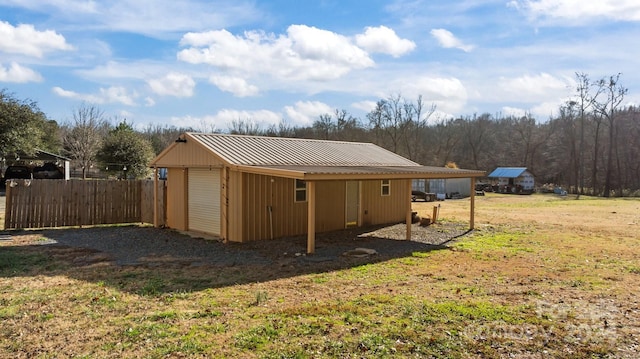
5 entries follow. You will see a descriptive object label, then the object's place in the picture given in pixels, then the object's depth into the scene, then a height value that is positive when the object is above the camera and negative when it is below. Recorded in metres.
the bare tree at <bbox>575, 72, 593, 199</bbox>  46.69 +4.72
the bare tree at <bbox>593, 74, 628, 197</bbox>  43.86 +6.17
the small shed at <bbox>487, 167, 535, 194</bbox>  43.34 -0.06
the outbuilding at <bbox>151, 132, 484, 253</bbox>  12.07 -0.14
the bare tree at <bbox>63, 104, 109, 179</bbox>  36.84 +3.53
